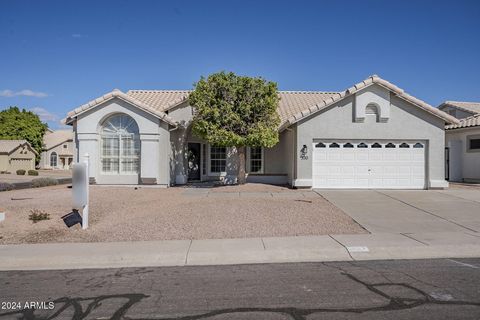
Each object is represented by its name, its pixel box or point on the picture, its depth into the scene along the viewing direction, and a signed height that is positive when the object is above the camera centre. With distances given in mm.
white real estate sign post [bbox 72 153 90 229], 10016 -601
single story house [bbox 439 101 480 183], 21359 +623
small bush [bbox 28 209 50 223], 10969 -1515
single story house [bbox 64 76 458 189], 17875 +1035
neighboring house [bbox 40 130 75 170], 64250 +1269
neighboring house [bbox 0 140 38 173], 51031 +1014
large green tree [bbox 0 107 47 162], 58812 +5518
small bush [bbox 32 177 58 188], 21406 -1114
